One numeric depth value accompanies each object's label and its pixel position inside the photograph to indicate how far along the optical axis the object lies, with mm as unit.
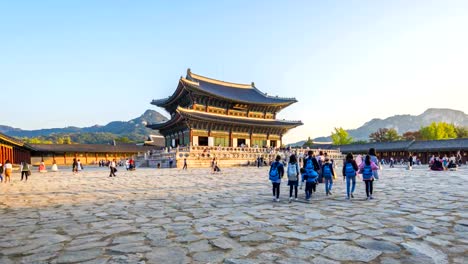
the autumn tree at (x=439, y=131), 67000
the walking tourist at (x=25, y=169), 20078
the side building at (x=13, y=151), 30172
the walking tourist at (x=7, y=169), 19219
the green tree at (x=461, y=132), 72481
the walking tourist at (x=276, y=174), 9766
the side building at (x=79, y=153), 49056
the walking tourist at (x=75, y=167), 28938
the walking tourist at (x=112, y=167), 21594
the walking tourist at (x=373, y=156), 11601
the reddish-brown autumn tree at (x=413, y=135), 79625
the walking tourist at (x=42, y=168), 32519
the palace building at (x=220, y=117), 41812
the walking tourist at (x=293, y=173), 9750
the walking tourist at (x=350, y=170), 10188
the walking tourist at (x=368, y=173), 9945
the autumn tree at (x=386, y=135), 77750
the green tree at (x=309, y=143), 77238
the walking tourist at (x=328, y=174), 11156
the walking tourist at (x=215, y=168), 24859
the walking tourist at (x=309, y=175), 9891
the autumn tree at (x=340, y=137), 79812
